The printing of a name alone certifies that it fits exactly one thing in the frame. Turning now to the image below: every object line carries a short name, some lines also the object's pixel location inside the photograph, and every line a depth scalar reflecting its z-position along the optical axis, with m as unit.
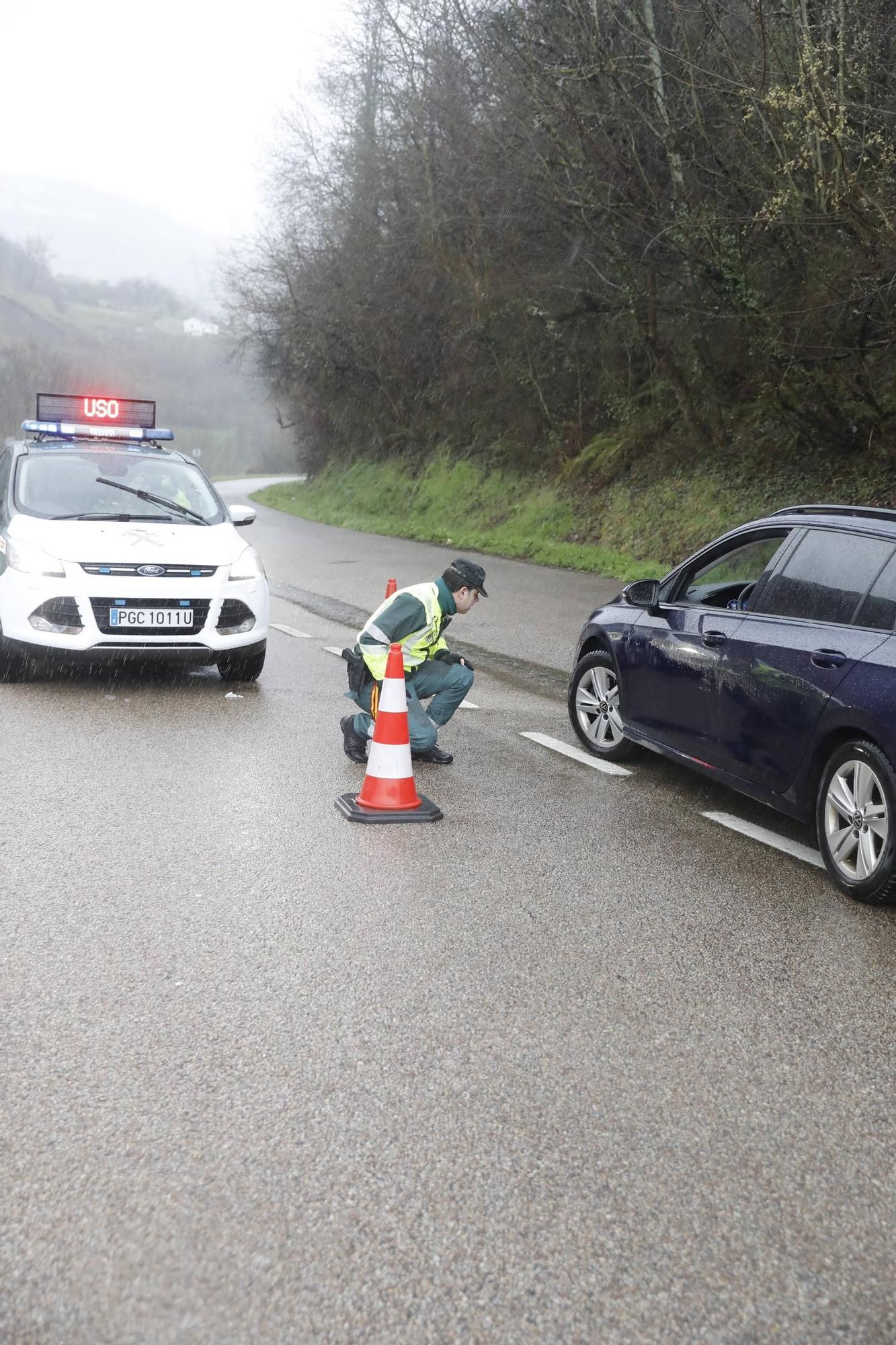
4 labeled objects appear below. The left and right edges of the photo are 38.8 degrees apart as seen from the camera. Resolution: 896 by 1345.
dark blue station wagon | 5.23
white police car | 9.10
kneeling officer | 7.21
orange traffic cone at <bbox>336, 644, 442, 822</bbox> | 6.35
